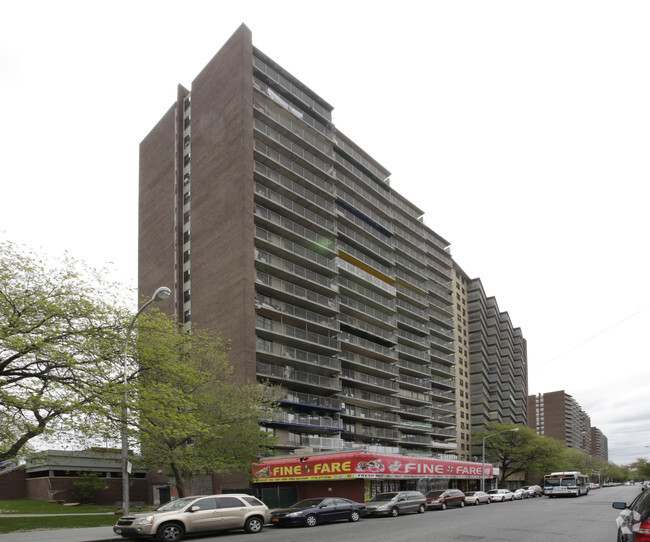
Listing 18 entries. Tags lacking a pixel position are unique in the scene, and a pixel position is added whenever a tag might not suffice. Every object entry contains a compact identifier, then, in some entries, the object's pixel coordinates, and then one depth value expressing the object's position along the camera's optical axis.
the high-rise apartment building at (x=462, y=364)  93.75
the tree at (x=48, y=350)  18.94
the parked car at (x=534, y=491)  63.28
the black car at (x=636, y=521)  8.34
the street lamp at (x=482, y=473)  55.01
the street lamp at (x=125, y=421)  19.36
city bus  48.69
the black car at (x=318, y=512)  23.05
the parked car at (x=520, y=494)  57.02
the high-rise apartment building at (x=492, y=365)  105.12
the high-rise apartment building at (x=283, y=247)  48.34
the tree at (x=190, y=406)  22.61
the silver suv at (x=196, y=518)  16.95
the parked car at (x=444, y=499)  35.88
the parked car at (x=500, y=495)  50.92
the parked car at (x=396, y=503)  28.53
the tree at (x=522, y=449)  84.06
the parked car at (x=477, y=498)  43.09
